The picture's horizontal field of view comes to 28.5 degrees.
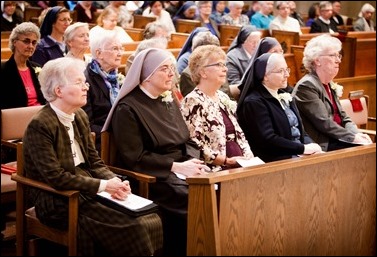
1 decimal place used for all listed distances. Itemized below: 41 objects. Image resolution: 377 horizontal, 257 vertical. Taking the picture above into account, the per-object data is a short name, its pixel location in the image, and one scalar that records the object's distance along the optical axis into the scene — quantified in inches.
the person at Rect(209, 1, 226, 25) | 428.1
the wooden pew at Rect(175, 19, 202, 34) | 364.4
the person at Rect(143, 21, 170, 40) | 249.0
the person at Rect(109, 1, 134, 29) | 395.9
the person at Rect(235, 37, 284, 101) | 181.8
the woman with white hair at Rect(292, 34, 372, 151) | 194.5
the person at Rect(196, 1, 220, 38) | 372.4
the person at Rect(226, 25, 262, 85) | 245.6
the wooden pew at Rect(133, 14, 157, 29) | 390.3
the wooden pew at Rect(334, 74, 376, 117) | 275.9
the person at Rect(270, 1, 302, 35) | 381.4
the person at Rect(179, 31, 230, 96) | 194.4
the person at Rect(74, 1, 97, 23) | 427.5
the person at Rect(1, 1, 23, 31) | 391.5
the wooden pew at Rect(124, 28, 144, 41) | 328.2
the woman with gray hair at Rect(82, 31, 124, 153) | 178.9
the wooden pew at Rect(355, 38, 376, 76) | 323.3
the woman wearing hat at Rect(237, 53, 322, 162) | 177.6
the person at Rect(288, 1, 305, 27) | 494.3
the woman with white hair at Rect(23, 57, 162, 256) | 133.6
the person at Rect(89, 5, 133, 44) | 299.9
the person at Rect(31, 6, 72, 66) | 231.3
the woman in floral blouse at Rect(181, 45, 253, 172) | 168.1
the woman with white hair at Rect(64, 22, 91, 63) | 204.2
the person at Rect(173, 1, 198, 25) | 416.2
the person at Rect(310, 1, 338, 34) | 426.6
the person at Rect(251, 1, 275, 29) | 447.2
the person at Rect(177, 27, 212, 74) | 224.8
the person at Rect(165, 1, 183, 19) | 488.7
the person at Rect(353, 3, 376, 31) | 478.0
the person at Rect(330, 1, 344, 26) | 487.8
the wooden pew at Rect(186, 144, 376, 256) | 128.0
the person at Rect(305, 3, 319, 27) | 495.9
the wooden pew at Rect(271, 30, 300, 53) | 314.0
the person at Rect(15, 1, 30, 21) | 406.9
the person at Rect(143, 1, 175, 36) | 399.9
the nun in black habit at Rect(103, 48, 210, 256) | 152.0
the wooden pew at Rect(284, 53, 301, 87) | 279.0
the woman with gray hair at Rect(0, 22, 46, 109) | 193.2
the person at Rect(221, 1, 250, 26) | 411.0
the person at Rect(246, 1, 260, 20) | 483.2
